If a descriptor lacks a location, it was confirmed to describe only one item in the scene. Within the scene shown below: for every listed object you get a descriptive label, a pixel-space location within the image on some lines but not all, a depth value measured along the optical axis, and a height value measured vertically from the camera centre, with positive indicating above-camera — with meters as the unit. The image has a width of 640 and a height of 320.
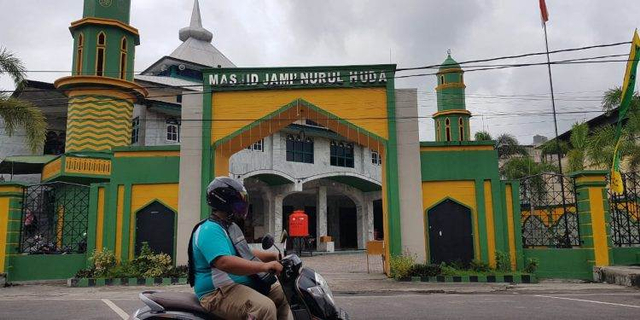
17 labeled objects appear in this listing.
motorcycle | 3.23 -0.41
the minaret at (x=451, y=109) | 32.16 +7.78
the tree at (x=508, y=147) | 36.41 +5.86
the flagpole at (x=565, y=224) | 12.32 +0.16
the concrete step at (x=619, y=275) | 10.42 -0.95
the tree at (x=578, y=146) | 23.50 +3.85
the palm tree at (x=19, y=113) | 13.53 +3.29
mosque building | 13.05 +1.35
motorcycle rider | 3.20 -0.20
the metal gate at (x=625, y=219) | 12.74 +0.26
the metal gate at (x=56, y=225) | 13.14 +0.39
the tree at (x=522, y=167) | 30.02 +3.75
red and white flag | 21.33 +8.89
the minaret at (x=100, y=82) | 20.17 +5.99
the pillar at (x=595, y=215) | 12.13 +0.36
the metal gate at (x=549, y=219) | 12.77 +0.29
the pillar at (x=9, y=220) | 12.41 +0.48
